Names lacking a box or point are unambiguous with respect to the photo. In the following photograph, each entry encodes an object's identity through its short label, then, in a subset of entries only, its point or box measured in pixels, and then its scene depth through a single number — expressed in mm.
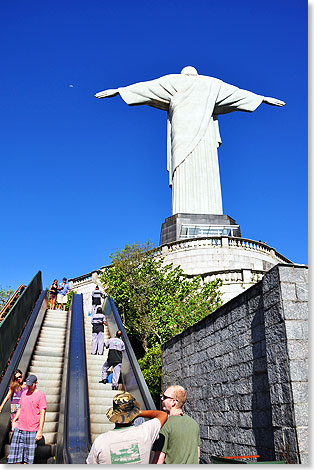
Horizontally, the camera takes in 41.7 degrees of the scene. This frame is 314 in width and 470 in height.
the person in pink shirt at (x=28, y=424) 5406
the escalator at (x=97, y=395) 6969
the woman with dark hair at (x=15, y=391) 6340
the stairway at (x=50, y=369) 6589
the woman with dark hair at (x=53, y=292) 16594
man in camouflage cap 3014
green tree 16583
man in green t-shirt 3588
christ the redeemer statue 27969
